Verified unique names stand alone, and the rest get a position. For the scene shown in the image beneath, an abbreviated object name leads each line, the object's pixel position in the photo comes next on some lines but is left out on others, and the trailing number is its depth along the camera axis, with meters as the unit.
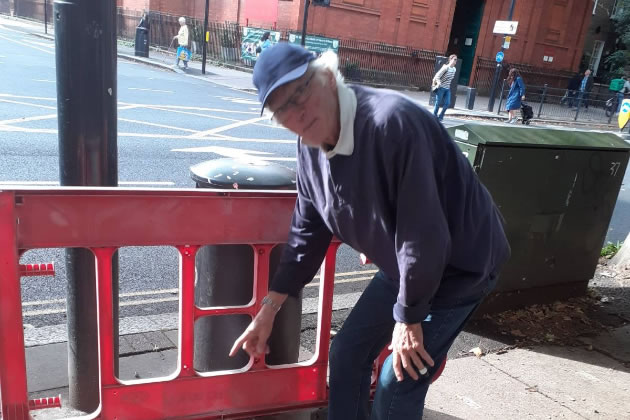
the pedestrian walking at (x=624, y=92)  23.41
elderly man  1.55
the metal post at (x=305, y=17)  17.23
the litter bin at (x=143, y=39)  23.03
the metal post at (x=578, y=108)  21.76
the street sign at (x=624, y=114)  17.83
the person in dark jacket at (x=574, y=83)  29.95
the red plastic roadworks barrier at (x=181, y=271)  2.06
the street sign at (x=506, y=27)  19.68
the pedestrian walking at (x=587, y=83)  26.03
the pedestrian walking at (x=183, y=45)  21.06
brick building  25.14
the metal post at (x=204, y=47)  20.19
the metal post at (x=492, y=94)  20.55
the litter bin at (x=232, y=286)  2.59
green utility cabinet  3.61
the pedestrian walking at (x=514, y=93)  17.42
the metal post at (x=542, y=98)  21.22
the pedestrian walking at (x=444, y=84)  15.96
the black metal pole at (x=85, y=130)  2.26
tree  32.12
